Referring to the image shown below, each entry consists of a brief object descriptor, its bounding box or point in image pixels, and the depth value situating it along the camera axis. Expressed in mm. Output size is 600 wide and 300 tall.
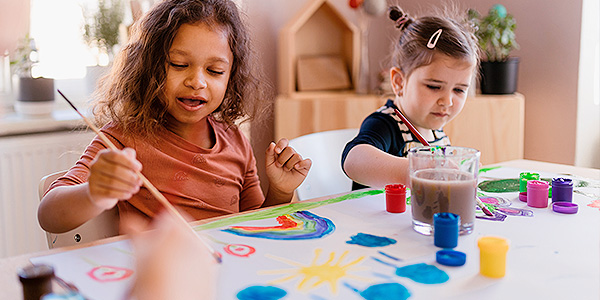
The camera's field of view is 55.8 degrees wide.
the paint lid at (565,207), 911
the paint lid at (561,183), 967
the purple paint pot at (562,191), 965
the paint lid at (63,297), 420
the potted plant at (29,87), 2018
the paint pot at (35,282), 526
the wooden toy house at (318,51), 2240
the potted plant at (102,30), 2137
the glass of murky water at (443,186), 802
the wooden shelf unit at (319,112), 2109
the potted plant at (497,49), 2010
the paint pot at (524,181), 997
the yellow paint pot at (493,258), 640
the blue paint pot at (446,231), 735
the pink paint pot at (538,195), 941
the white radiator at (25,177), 1907
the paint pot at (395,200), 910
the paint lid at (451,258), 675
